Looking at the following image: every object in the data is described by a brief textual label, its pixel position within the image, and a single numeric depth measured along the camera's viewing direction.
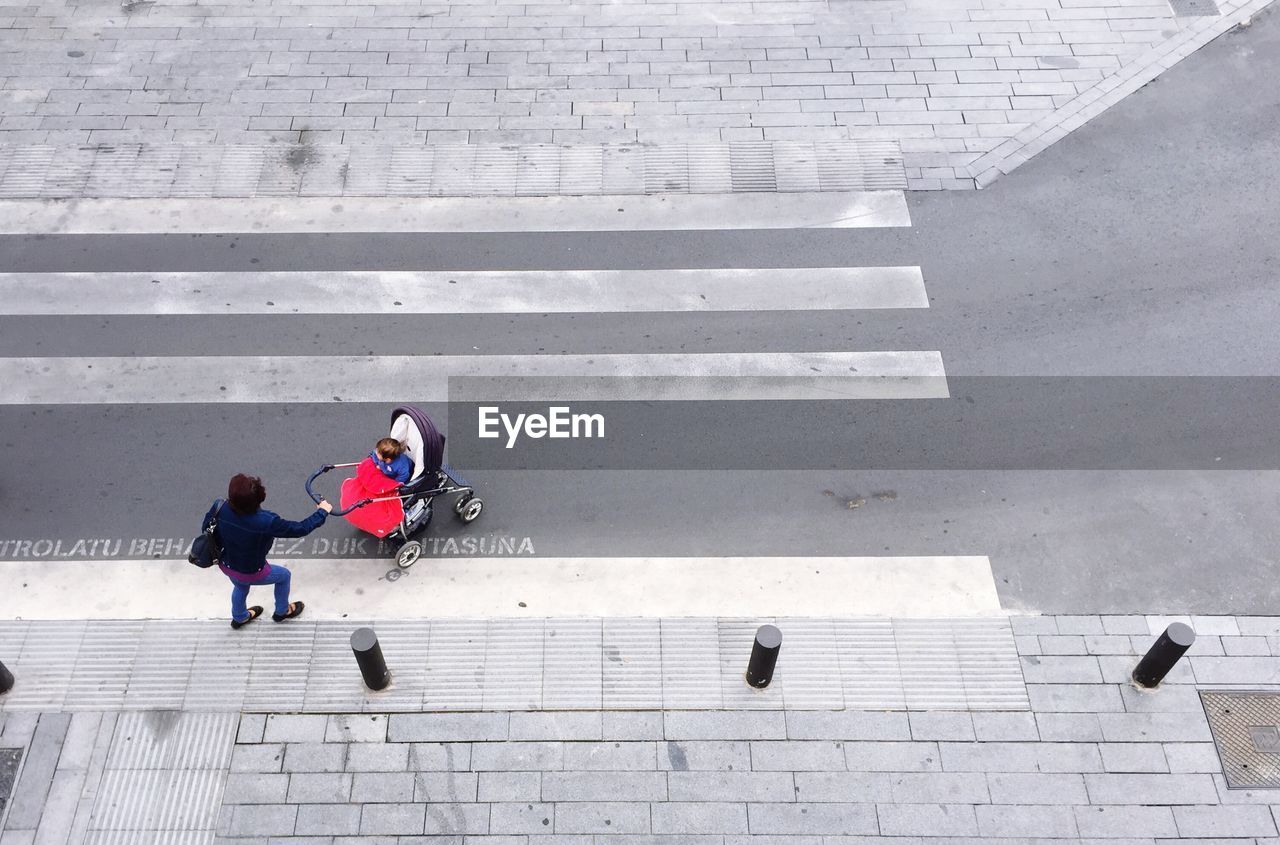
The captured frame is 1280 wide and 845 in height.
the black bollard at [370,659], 7.38
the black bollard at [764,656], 7.49
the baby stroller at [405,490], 8.28
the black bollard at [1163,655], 7.45
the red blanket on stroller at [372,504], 8.30
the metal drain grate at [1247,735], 7.67
